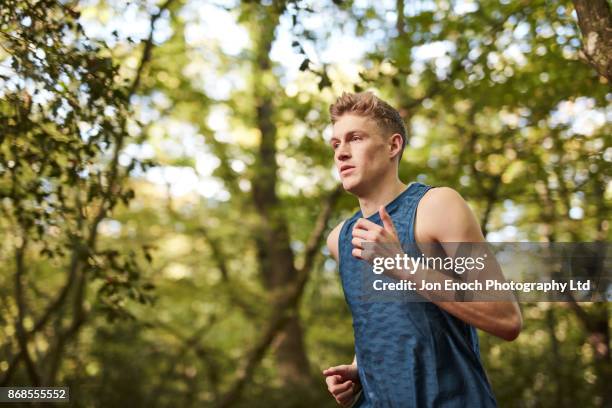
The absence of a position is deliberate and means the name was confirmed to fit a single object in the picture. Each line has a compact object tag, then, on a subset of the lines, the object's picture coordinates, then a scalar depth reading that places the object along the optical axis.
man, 2.08
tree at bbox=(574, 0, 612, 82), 2.53
